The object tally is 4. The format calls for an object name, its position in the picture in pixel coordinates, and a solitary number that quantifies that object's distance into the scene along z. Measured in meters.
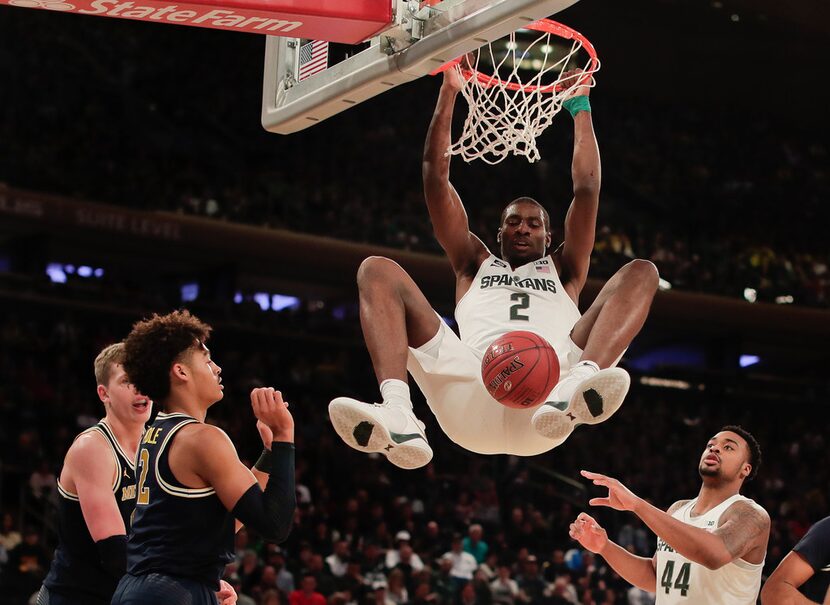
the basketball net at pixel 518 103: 5.87
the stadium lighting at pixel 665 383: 20.50
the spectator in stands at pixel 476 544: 13.34
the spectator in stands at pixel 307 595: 11.03
